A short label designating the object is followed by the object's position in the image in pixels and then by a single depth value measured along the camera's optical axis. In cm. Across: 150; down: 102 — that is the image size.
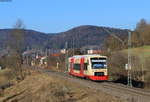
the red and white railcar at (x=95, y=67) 4709
